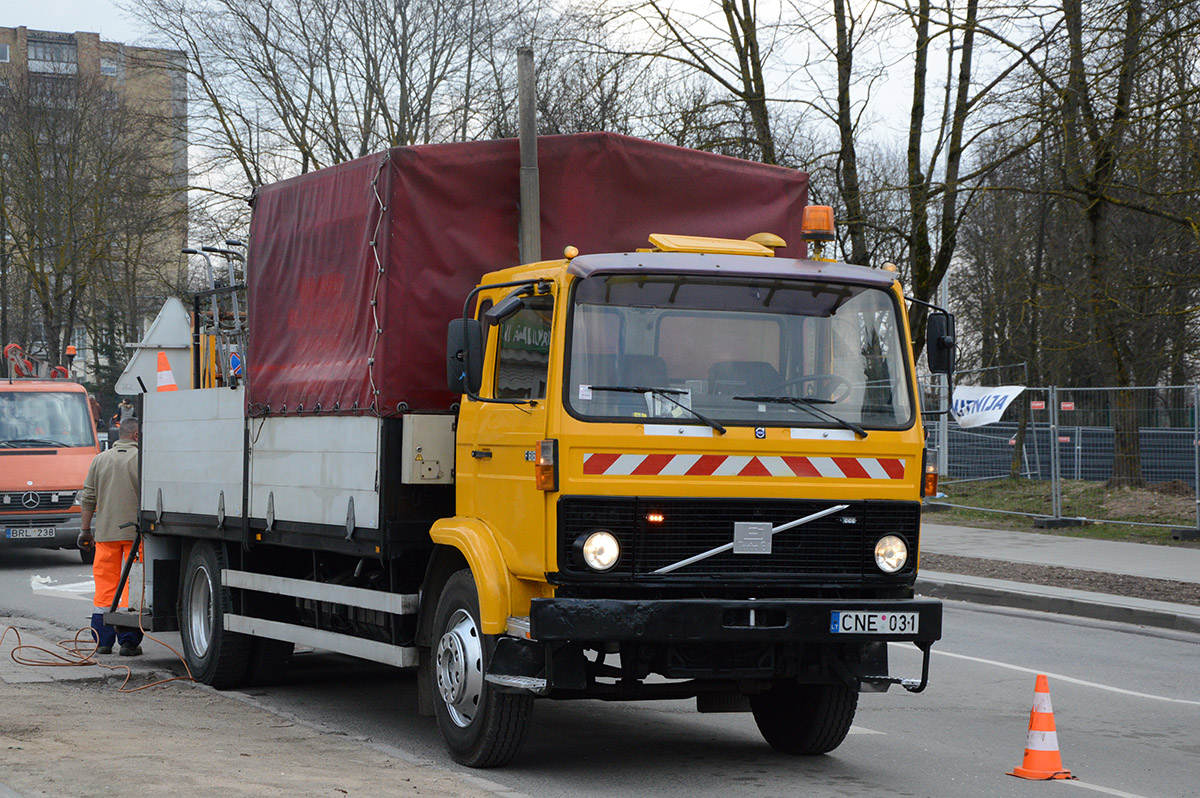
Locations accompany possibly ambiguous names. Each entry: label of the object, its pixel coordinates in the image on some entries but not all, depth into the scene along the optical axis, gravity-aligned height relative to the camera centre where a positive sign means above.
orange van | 18.45 -0.12
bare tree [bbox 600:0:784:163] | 23.30 +6.62
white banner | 25.12 +0.88
